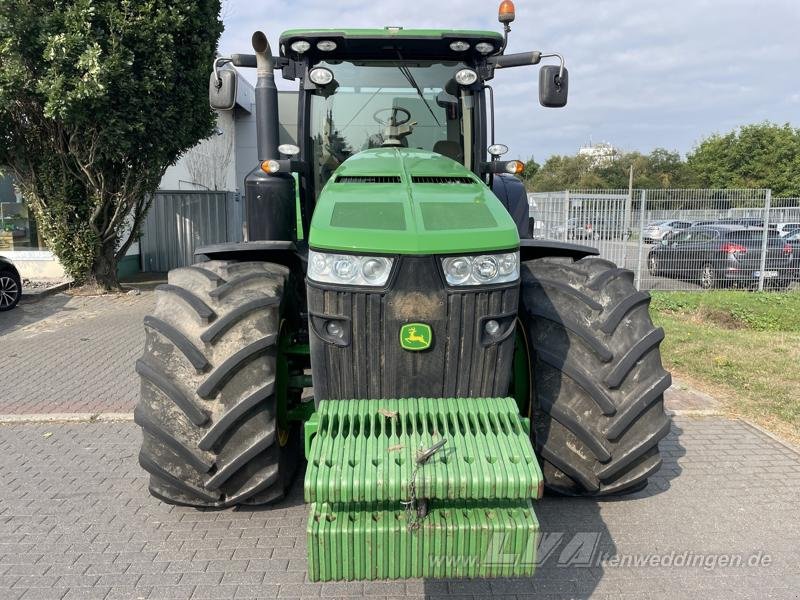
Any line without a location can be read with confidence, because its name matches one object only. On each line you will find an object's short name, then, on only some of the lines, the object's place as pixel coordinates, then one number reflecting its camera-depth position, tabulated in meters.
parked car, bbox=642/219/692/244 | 13.76
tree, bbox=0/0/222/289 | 9.82
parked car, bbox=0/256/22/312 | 10.27
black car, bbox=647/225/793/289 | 13.30
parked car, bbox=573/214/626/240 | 13.60
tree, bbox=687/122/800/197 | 40.91
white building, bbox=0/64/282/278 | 13.02
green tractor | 2.43
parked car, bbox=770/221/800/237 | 13.95
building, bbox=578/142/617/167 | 70.56
